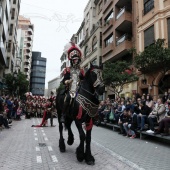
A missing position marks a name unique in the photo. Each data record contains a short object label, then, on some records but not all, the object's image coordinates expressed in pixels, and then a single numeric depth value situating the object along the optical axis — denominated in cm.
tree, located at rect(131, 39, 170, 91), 1573
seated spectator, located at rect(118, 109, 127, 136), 1280
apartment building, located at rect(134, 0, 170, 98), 2016
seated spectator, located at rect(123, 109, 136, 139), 1192
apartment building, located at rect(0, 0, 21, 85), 3026
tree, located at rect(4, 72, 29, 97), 3597
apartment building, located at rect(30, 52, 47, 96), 12094
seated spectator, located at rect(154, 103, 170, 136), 981
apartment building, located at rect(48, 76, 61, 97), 10616
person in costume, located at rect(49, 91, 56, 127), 1510
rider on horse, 682
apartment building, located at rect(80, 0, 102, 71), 3856
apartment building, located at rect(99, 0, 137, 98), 2745
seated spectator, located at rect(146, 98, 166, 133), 1061
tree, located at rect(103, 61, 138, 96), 2123
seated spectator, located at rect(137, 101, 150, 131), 1151
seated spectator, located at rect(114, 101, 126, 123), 1497
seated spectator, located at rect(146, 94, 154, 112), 1252
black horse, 584
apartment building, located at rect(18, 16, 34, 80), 9000
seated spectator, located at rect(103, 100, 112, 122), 1678
